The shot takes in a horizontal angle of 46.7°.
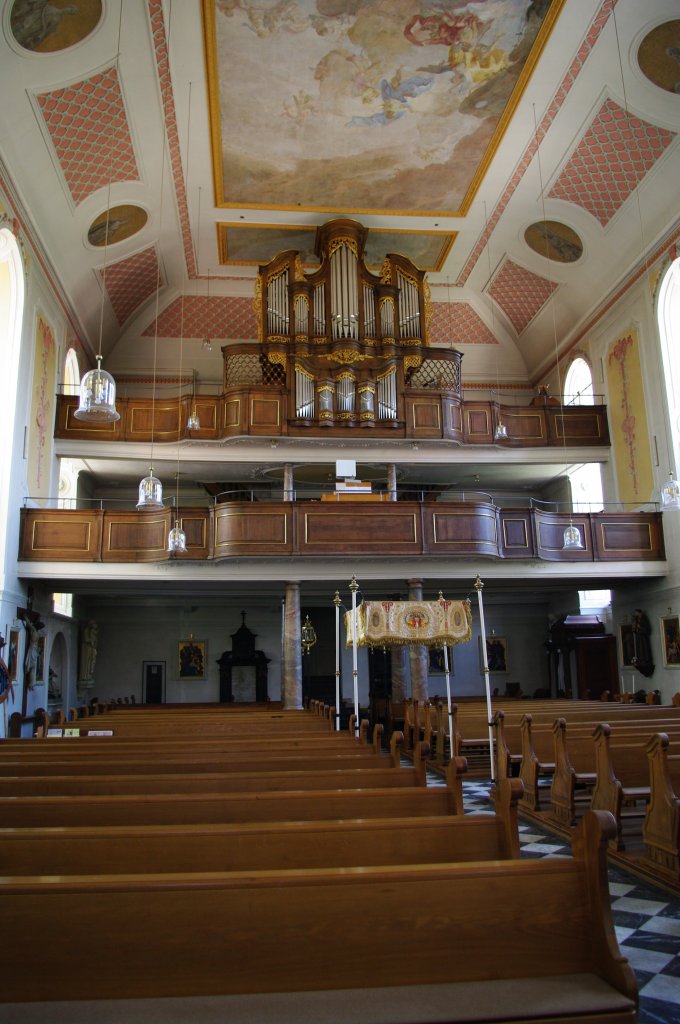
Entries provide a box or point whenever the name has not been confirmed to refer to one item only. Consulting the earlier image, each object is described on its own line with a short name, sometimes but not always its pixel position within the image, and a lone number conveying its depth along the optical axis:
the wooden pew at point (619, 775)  6.50
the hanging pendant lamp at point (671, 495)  11.20
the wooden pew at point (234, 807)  4.12
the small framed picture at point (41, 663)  15.61
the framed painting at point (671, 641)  15.27
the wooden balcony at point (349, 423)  16.94
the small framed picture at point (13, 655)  13.74
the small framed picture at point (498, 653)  21.64
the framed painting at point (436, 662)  21.23
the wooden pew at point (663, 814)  5.86
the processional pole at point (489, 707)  9.13
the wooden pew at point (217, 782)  4.90
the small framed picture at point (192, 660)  20.91
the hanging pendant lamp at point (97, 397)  7.64
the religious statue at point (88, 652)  19.67
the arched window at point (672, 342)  15.04
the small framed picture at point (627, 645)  16.91
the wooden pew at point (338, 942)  2.47
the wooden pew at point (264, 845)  3.27
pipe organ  17.14
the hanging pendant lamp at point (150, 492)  12.18
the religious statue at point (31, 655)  14.69
